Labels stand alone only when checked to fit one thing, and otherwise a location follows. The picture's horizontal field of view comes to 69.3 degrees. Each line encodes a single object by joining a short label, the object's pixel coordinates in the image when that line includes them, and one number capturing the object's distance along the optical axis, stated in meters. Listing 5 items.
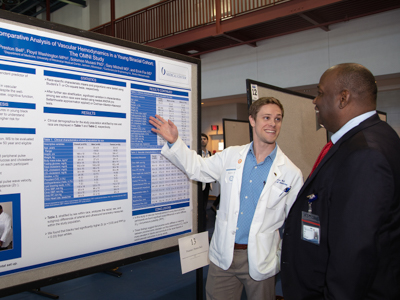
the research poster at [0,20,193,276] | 1.11
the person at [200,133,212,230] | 5.46
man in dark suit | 0.92
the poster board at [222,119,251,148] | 5.05
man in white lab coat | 1.57
